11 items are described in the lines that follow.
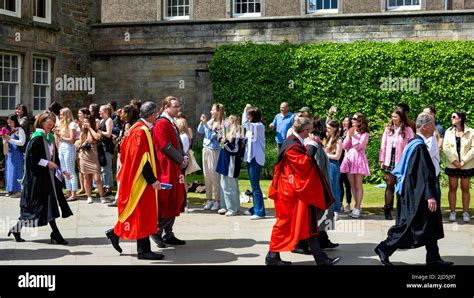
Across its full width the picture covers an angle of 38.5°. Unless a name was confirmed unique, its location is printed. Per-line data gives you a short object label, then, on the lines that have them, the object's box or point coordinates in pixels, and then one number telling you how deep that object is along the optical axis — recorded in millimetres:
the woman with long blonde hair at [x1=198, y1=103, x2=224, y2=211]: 12930
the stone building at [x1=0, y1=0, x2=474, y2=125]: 21016
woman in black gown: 9586
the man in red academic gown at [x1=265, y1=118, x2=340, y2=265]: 8094
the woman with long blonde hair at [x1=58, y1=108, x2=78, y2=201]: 13759
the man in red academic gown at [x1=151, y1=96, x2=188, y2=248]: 9500
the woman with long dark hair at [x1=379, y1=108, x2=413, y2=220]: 11602
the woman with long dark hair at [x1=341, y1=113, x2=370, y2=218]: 12391
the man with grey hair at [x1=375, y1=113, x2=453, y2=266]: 8039
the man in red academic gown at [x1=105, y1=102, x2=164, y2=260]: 8680
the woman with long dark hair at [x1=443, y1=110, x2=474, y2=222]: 11805
